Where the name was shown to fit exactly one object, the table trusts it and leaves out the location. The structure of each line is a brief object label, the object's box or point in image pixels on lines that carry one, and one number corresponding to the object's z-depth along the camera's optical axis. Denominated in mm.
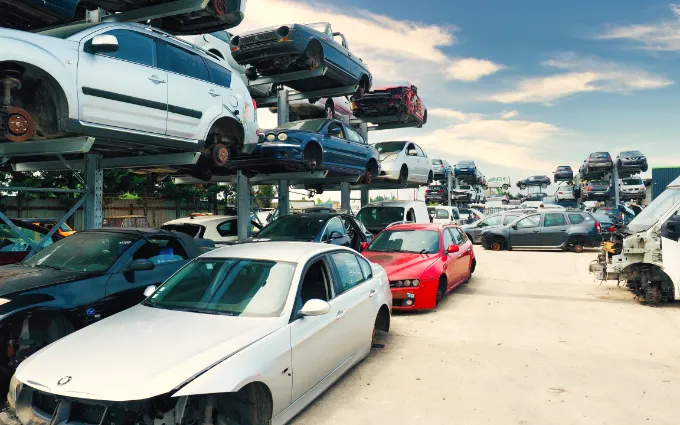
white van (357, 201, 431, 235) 12926
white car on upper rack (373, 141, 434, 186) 14594
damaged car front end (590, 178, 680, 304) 7344
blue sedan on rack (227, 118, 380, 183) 9109
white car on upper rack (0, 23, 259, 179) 4844
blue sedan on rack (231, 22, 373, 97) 9961
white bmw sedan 2623
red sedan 7180
